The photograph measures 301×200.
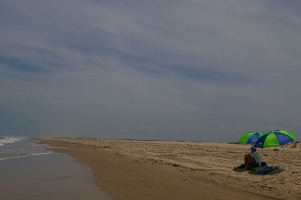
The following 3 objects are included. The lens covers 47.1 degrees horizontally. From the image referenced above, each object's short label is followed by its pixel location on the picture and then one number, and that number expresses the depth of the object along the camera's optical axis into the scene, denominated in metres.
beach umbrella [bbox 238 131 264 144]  17.77
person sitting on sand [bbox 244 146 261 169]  16.34
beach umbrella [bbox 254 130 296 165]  15.44
